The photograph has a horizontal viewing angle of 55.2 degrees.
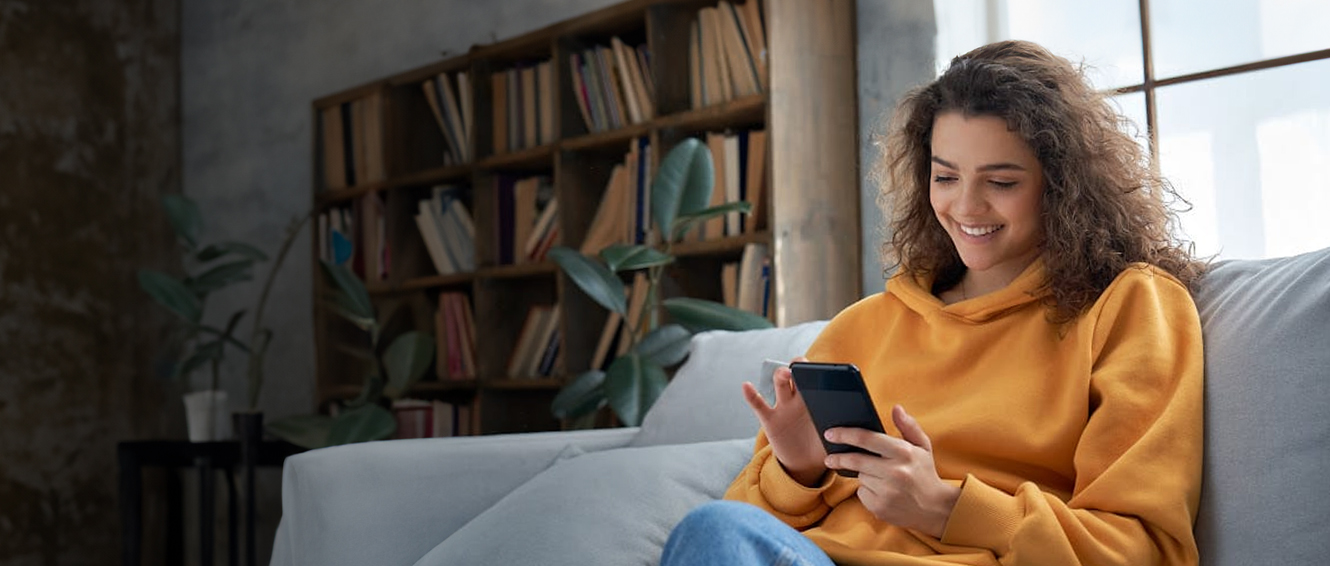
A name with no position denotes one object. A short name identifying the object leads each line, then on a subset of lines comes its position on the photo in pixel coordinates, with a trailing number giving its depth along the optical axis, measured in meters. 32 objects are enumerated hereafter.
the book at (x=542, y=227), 3.54
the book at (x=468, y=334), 3.80
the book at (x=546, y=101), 3.54
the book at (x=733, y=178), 3.06
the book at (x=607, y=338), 3.35
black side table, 3.70
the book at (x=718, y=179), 3.10
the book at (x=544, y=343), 3.53
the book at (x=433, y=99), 3.93
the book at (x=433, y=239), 3.89
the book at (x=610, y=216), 3.38
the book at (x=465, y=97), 3.78
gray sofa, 1.23
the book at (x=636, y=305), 3.24
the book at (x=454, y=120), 3.87
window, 2.43
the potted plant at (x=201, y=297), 3.89
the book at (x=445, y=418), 3.81
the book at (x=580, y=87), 3.44
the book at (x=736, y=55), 3.00
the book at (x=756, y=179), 3.00
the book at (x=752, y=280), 2.97
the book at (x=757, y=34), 2.94
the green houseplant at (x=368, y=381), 3.29
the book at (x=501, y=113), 3.68
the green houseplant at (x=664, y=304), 2.80
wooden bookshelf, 2.93
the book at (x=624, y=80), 3.30
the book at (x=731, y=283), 3.07
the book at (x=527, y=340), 3.59
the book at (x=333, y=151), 4.20
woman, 1.19
